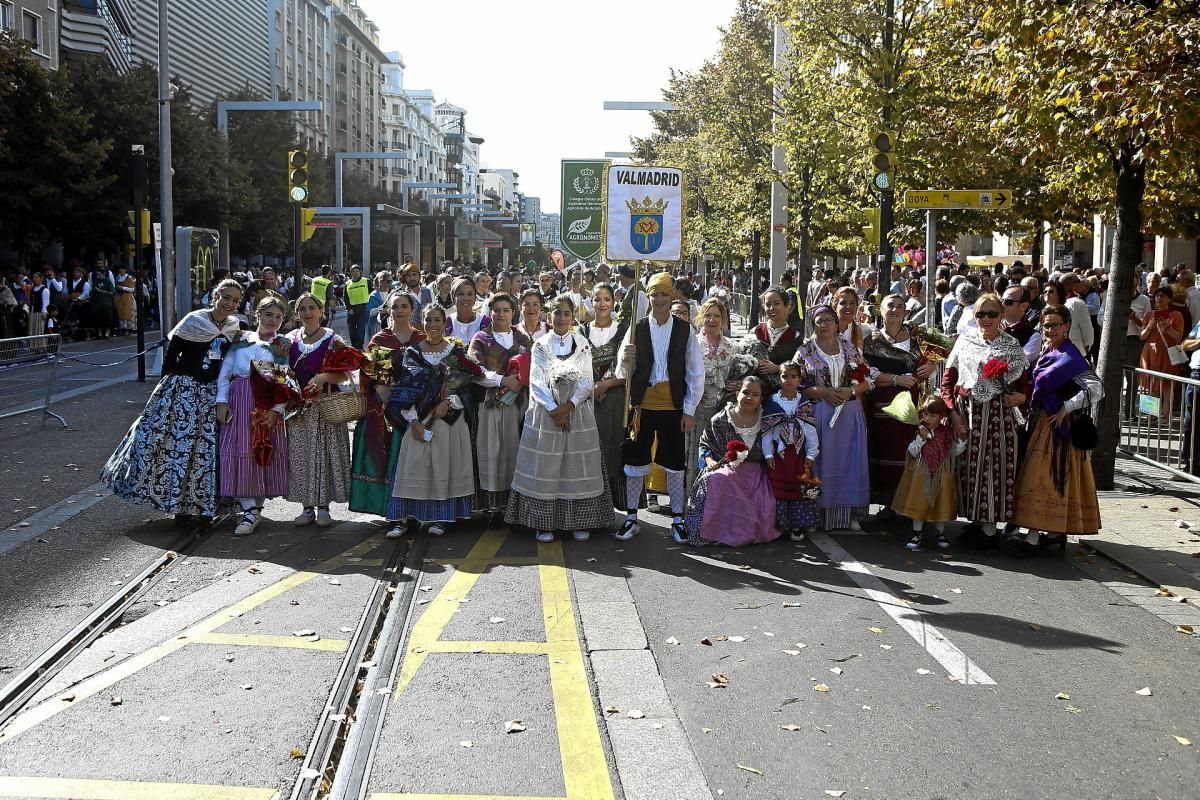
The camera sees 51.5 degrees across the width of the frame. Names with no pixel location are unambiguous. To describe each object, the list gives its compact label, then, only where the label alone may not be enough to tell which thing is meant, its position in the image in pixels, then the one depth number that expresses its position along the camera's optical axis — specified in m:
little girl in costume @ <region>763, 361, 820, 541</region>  8.57
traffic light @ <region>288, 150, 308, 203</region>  18.69
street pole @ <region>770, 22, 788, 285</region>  28.50
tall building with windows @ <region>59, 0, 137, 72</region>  39.47
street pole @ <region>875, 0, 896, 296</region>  16.77
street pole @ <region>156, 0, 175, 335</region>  19.92
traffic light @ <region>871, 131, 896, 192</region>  16.28
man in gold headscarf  8.91
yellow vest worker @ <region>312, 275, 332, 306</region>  22.17
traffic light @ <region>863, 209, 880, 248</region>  16.84
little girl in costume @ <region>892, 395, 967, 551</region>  8.43
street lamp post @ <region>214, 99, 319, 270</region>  31.77
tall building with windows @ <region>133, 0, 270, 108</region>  52.06
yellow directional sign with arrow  15.07
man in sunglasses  8.56
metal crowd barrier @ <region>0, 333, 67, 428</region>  13.98
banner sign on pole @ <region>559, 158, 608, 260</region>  22.92
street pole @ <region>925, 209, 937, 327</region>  15.52
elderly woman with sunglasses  8.28
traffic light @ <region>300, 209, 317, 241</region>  20.97
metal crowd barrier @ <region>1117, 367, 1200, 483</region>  10.66
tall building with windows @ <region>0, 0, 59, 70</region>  35.31
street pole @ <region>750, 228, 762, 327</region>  32.83
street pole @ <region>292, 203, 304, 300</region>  19.50
